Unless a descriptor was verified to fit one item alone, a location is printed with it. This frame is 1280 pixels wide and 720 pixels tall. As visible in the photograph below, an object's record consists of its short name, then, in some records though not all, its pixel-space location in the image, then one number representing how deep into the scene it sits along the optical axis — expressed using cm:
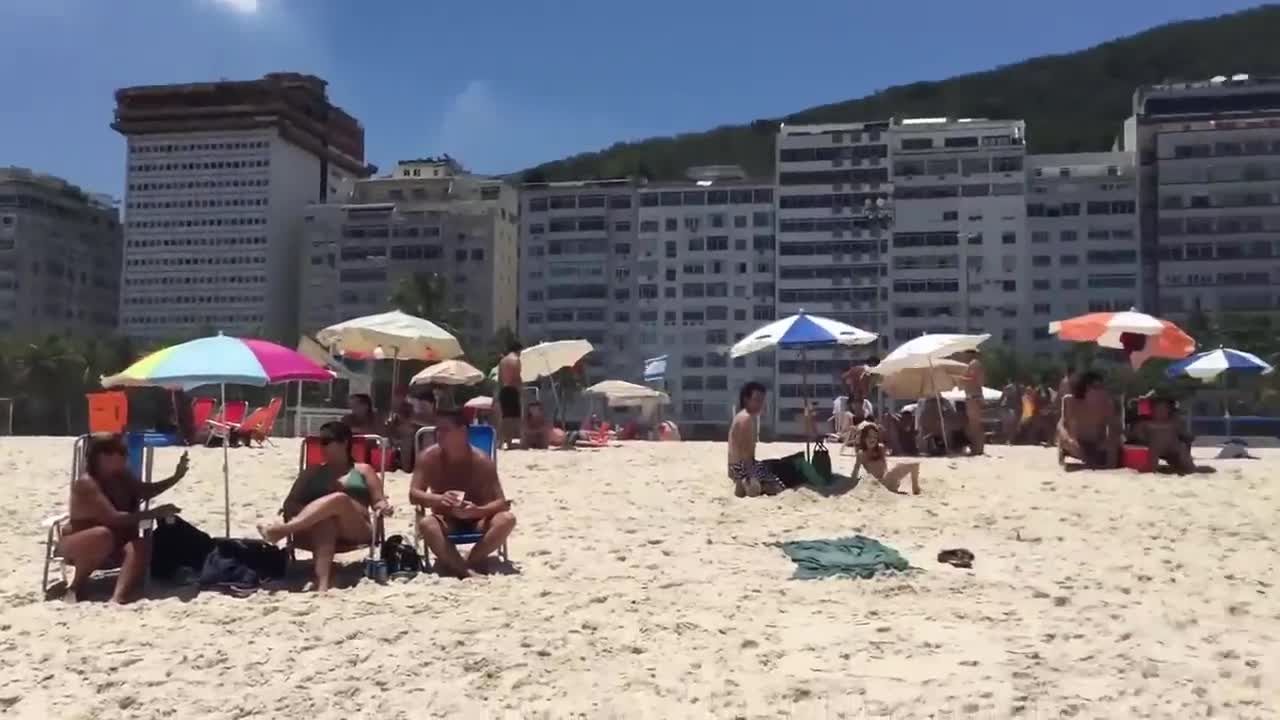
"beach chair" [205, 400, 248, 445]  1541
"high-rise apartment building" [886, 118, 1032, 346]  7556
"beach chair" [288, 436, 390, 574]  720
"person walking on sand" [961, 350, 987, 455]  1377
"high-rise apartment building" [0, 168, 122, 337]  9069
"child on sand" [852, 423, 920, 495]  1029
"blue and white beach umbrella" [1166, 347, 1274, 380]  1703
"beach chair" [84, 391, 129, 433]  877
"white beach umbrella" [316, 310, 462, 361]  1359
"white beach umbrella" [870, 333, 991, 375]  1342
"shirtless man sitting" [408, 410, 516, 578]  720
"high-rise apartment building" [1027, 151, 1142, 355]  7388
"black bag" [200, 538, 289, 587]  688
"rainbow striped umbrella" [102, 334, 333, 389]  713
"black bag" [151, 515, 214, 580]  701
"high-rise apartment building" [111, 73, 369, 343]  8931
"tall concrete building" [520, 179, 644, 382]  8106
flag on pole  2848
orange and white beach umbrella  1253
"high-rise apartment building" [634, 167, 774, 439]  7844
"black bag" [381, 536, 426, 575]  716
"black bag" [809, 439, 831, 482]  1038
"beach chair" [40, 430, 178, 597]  684
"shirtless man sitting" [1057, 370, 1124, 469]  1156
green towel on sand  719
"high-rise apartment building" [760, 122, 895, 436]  7619
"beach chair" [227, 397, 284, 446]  1605
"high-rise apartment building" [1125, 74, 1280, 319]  7181
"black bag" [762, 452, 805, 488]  1030
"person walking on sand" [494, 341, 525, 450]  1421
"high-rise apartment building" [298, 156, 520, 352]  8556
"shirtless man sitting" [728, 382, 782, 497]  1005
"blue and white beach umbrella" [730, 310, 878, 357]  1136
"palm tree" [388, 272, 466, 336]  6250
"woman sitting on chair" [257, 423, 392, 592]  693
